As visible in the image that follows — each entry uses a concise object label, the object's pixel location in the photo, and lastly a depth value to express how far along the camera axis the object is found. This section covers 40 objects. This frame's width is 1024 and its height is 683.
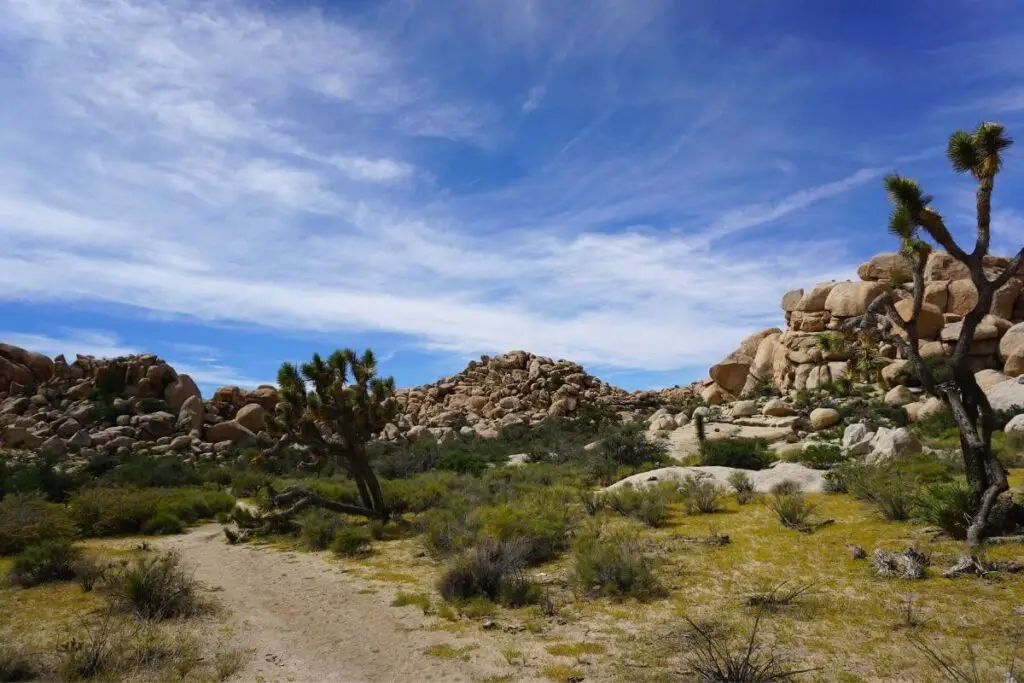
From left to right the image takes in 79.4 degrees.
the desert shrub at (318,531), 14.78
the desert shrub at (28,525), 13.86
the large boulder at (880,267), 49.62
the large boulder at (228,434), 49.16
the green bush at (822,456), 21.06
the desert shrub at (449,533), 12.20
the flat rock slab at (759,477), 17.36
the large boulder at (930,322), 42.78
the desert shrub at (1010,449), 18.02
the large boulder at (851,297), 46.44
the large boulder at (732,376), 53.03
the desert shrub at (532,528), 11.78
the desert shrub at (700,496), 15.27
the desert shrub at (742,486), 16.17
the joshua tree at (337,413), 17.84
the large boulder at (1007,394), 32.06
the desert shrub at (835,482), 16.44
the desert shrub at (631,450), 27.97
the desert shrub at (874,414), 31.33
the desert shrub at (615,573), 9.16
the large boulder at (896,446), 19.72
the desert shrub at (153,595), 8.79
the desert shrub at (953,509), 10.69
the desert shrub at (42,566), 10.87
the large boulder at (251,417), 52.97
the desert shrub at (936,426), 26.92
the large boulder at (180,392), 52.66
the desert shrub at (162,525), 17.97
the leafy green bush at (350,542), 13.83
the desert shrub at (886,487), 12.56
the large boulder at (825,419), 33.88
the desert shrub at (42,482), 23.97
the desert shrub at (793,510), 12.75
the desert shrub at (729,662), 5.39
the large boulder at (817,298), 50.84
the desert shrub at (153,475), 28.59
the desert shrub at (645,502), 14.28
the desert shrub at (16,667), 6.46
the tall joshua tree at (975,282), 10.41
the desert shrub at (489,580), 9.11
